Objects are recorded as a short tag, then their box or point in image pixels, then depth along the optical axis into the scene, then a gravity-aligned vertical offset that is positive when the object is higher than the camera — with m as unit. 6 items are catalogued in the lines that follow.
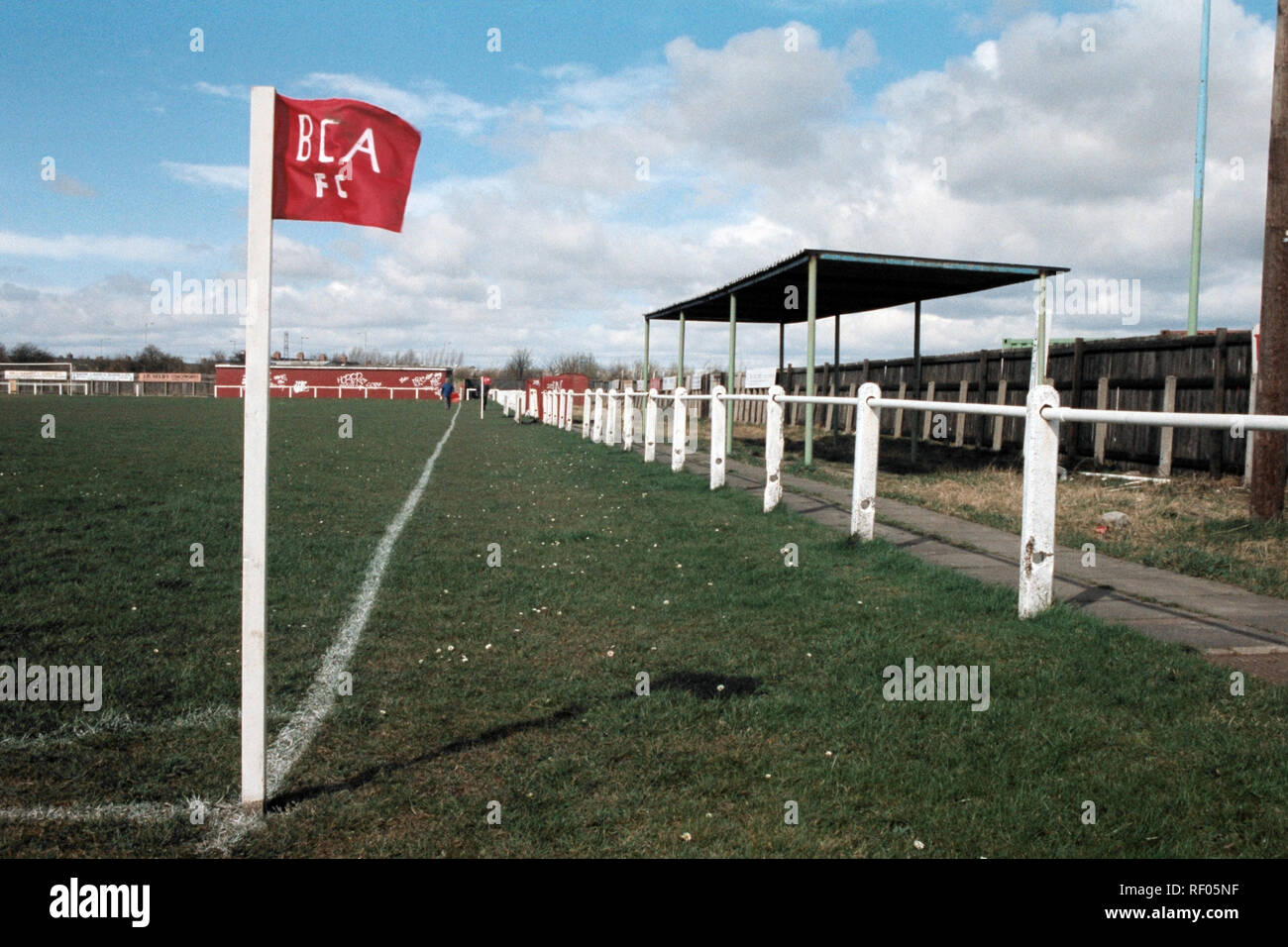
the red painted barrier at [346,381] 89.00 +2.09
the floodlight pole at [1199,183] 17.64 +4.22
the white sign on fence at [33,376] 86.19 +1.92
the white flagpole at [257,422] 3.22 -0.06
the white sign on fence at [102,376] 82.94 +1.92
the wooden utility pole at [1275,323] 9.13 +0.91
